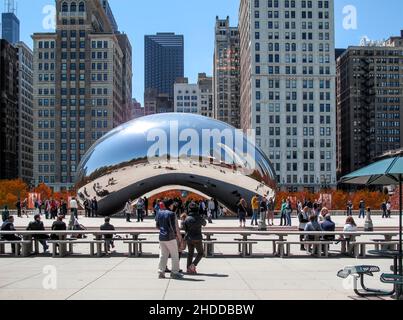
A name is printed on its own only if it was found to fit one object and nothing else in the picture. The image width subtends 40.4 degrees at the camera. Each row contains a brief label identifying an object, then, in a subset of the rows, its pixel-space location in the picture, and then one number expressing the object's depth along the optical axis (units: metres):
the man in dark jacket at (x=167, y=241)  10.31
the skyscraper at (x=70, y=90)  125.12
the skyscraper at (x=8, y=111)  129.75
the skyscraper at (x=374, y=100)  134.00
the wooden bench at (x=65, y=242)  13.40
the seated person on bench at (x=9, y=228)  14.66
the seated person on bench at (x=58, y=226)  15.05
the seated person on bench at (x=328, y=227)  14.59
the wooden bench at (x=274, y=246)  13.90
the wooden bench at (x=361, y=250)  13.37
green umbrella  8.74
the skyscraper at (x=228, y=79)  163.12
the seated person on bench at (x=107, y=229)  14.69
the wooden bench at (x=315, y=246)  13.50
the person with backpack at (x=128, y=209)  28.60
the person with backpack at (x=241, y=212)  24.19
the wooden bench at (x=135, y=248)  13.71
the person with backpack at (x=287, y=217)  26.64
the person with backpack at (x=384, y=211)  37.00
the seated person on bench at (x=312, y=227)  14.59
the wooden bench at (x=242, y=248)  13.87
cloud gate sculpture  32.43
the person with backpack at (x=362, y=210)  35.72
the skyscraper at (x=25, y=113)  145.50
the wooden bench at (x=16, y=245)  13.68
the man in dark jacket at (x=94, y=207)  33.53
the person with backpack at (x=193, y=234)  10.80
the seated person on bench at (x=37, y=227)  14.61
